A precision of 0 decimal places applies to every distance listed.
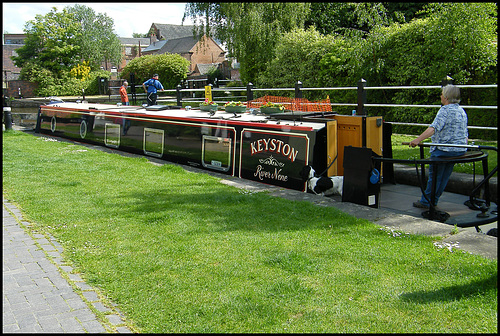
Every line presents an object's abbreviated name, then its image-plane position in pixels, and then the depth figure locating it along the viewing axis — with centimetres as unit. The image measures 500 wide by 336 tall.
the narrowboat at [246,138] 780
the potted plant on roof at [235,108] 1012
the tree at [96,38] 6203
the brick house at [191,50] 7771
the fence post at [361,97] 1097
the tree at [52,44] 5656
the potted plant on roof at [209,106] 1072
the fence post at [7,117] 1777
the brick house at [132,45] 10951
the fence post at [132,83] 2224
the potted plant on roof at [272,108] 937
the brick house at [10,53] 6575
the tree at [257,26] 2278
